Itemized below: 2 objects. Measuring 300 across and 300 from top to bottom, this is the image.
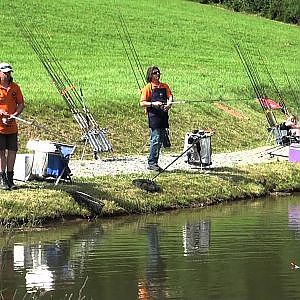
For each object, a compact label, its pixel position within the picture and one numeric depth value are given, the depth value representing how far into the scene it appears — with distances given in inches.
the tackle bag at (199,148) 665.0
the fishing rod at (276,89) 1006.2
